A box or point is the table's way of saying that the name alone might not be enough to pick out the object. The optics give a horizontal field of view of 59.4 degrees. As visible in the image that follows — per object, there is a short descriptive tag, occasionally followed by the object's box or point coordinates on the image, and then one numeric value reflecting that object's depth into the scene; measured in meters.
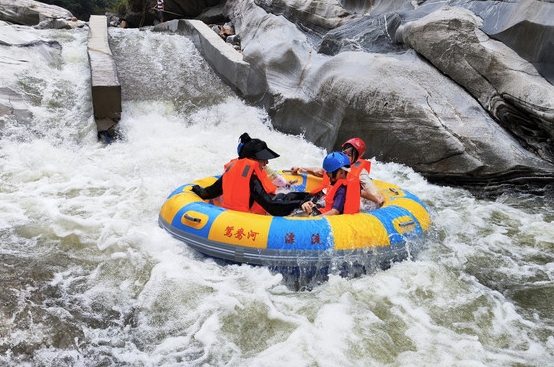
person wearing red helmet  5.11
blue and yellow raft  4.14
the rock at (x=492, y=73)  6.22
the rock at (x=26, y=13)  15.66
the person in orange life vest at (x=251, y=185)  4.64
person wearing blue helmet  4.59
